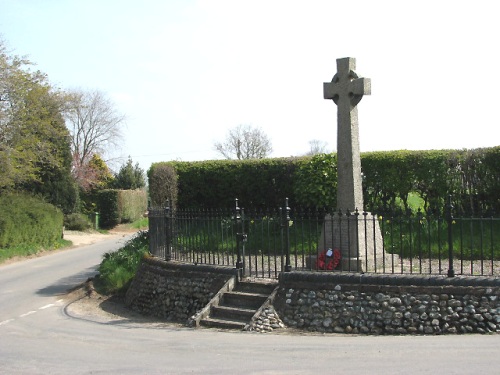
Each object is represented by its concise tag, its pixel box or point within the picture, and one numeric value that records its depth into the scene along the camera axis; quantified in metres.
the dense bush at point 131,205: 41.78
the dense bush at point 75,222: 35.88
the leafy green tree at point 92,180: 46.59
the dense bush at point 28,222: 24.75
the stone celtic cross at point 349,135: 10.95
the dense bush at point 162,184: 19.59
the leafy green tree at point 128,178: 52.72
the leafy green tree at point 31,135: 26.38
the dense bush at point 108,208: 41.09
